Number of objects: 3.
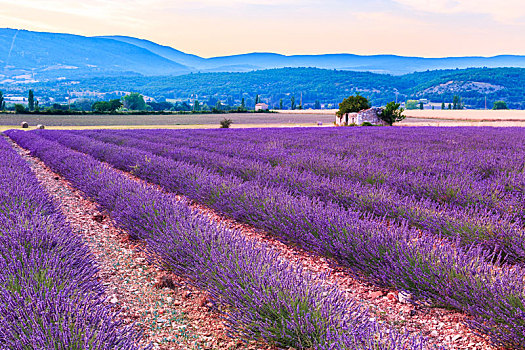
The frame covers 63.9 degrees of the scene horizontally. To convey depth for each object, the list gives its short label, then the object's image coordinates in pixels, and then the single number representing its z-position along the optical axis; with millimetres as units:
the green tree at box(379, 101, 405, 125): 34719
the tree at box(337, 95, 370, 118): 37688
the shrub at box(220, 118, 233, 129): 34531
